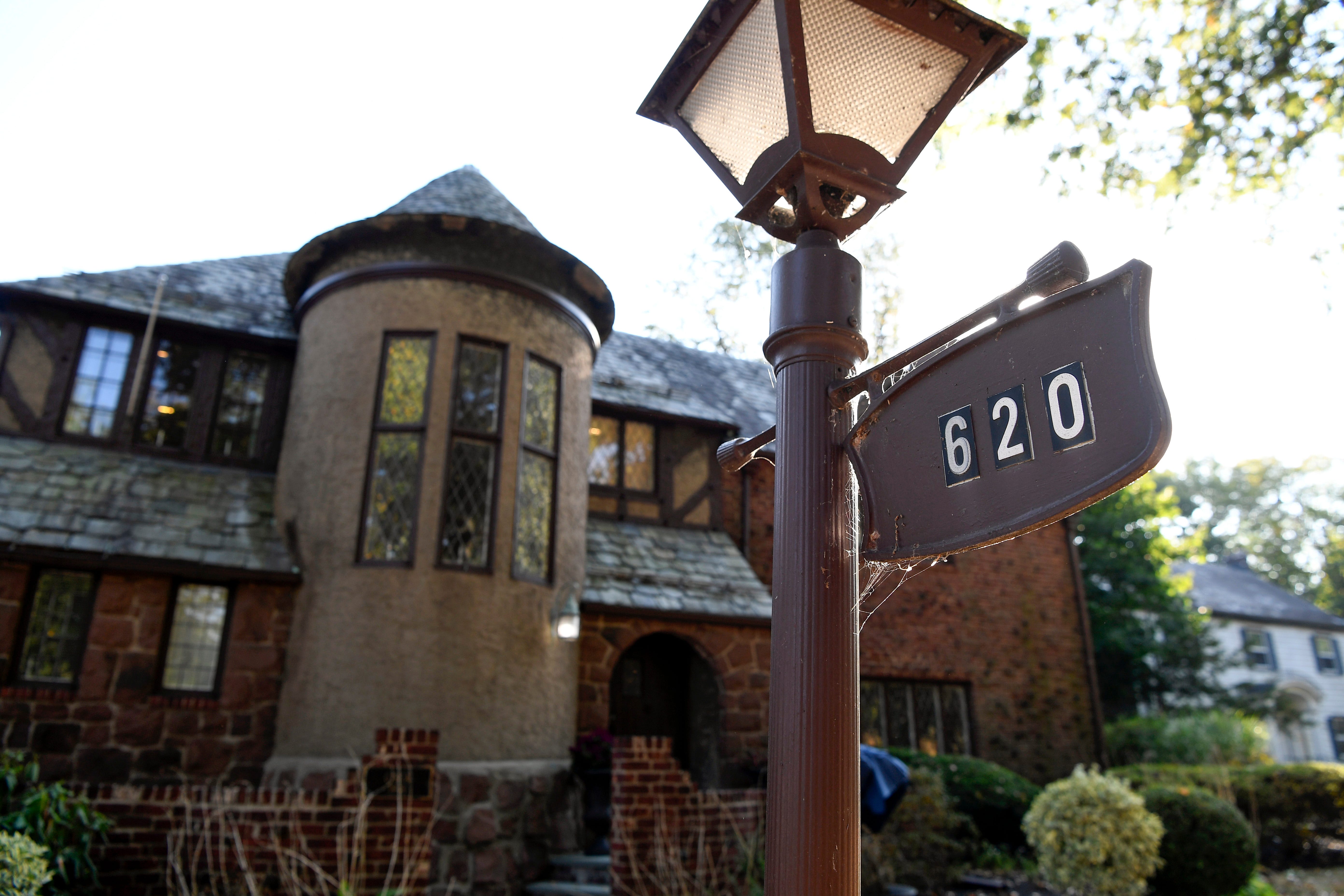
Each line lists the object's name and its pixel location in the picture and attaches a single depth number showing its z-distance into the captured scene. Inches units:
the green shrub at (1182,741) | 624.1
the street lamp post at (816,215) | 67.8
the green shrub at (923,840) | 343.3
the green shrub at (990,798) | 446.9
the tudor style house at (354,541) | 302.2
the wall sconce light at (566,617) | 338.6
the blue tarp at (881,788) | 313.3
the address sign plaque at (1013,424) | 53.4
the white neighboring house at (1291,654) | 1043.3
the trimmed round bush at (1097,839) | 336.5
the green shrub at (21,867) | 177.3
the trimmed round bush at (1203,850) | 365.4
